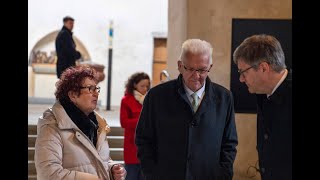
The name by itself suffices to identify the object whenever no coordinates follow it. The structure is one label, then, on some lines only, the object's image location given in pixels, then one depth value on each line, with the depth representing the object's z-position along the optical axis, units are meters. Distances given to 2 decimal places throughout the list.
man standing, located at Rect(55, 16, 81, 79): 8.52
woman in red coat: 4.95
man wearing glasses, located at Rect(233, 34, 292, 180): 2.38
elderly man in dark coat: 2.82
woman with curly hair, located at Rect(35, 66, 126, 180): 2.46
